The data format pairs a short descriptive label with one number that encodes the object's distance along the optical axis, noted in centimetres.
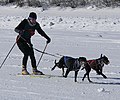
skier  1779
